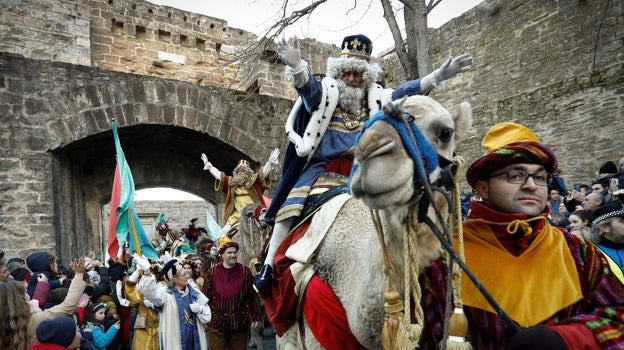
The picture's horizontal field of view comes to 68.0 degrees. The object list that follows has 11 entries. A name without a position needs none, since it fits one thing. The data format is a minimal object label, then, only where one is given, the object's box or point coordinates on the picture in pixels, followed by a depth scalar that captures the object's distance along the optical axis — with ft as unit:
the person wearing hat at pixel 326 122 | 10.87
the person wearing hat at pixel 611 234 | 11.70
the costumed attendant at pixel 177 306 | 17.58
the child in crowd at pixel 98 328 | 17.89
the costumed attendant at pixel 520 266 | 6.28
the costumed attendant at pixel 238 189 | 25.90
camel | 5.42
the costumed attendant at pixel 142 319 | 18.43
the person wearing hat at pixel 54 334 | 9.92
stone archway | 29.17
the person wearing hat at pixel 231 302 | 20.10
